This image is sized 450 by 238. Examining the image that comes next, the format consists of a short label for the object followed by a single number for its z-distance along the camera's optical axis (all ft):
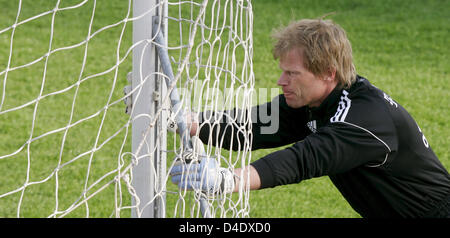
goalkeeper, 19.62
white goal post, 19.22
